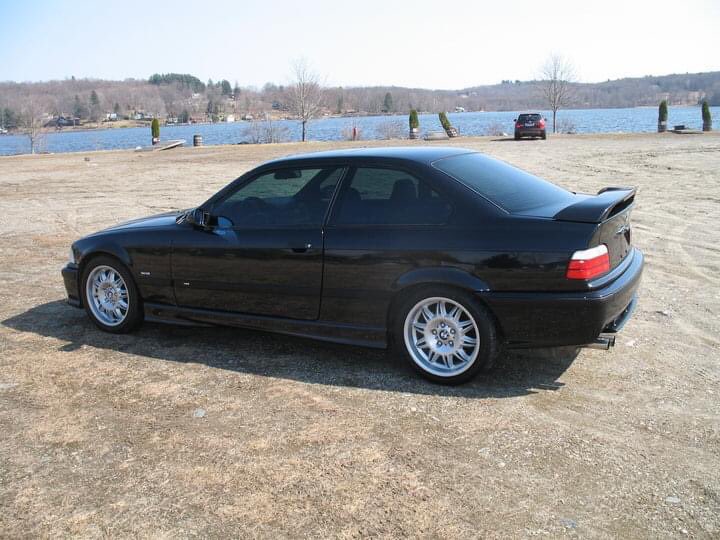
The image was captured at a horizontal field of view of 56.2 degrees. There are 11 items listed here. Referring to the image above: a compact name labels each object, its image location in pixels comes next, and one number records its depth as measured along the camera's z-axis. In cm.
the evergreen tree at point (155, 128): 4474
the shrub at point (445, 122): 4847
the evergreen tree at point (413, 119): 4809
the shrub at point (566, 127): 5938
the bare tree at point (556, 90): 7150
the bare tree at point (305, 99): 6425
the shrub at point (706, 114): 4325
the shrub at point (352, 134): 5000
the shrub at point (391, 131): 5271
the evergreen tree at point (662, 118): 4500
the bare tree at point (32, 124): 5382
